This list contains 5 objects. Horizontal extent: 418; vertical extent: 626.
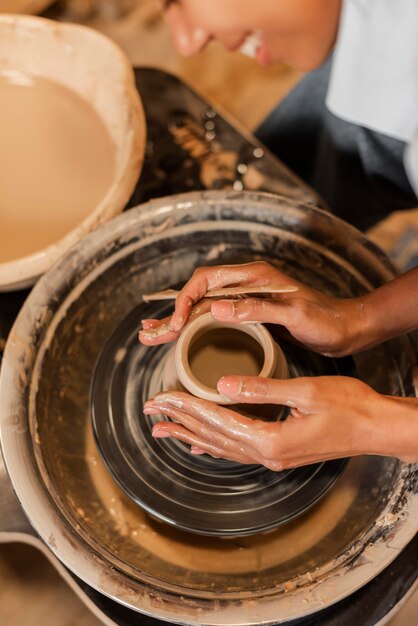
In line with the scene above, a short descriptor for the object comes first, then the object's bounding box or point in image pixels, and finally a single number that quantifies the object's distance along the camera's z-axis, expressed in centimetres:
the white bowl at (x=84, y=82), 131
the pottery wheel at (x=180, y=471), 114
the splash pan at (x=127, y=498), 103
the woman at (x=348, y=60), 131
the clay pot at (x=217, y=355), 110
